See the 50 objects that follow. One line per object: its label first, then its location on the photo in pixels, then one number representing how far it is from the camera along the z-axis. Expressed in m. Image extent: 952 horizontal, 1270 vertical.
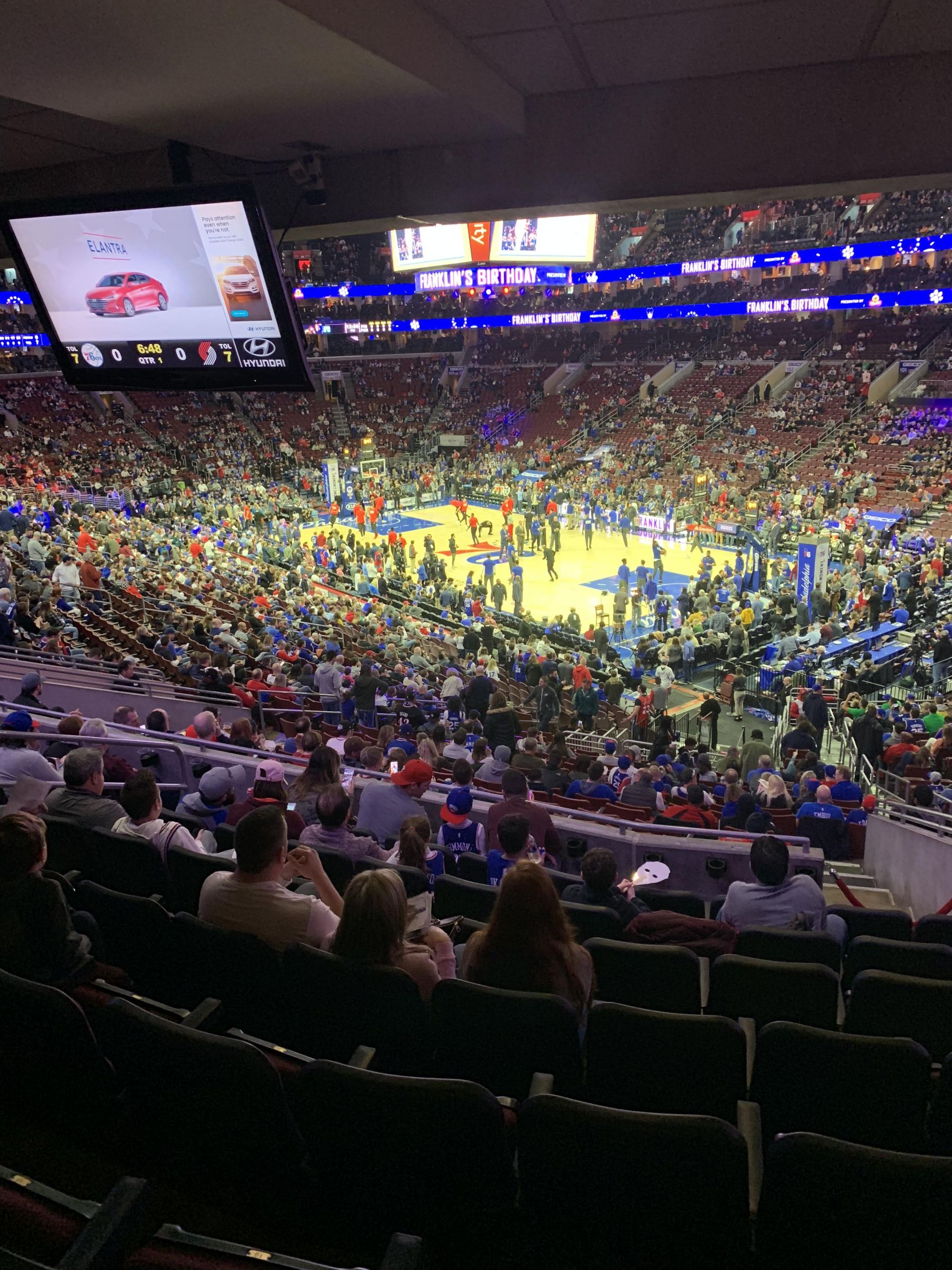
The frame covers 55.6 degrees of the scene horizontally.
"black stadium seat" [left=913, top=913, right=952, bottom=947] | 4.06
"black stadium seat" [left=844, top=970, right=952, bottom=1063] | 3.03
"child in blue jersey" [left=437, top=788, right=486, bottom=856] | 5.57
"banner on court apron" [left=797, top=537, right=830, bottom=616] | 17.16
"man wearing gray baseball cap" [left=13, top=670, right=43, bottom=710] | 8.31
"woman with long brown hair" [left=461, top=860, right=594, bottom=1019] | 2.83
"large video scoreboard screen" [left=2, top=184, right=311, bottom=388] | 4.52
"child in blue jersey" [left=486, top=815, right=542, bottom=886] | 4.52
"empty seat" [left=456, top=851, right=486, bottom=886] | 4.88
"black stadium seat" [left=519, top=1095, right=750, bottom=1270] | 1.92
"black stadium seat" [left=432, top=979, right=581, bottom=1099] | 2.56
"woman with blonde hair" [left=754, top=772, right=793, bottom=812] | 7.63
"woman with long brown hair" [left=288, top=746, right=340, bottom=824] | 5.46
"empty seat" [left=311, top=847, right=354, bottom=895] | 4.29
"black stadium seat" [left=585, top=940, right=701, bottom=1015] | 3.25
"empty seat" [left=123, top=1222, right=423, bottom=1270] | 1.67
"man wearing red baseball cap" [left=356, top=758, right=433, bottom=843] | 5.71
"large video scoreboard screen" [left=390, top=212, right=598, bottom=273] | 28.73
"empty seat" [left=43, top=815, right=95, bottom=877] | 4.11
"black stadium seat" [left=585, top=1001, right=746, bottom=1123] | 2.50
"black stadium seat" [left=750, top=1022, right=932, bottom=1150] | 2.42
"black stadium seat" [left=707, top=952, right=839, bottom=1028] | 3.23
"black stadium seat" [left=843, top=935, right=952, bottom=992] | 3.59
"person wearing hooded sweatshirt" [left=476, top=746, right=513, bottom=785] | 7.79
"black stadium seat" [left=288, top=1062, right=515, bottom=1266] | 2.04
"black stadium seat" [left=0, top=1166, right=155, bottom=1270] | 1.69
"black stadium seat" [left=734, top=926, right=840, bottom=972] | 3.64
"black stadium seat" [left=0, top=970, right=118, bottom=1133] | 2.35
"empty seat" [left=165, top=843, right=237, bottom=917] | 3.71
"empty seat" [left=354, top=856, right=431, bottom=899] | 4.06
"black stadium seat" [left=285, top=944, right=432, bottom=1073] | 2.65
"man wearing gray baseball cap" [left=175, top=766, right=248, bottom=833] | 5.23
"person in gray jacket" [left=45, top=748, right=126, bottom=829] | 4.40
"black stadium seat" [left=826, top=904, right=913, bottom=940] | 4.27
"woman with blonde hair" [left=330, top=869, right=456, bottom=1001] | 2.73
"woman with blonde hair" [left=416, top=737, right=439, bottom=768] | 8.01
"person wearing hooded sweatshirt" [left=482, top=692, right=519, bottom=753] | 10.45
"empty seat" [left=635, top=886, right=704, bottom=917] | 4.48
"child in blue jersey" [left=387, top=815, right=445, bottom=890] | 4.44
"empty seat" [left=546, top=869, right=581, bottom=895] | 4.63
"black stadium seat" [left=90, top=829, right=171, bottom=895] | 3.88
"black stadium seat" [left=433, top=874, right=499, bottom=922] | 4.04
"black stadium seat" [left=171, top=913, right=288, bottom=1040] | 2.84
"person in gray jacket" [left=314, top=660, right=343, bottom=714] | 11.73
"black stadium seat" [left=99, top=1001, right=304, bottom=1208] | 2.13
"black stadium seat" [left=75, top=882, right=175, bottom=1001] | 3.09
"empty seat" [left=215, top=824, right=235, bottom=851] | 4.76
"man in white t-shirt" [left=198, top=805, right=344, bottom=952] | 3.04
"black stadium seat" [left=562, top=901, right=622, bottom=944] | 3.82
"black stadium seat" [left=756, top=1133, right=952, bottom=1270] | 1.83
